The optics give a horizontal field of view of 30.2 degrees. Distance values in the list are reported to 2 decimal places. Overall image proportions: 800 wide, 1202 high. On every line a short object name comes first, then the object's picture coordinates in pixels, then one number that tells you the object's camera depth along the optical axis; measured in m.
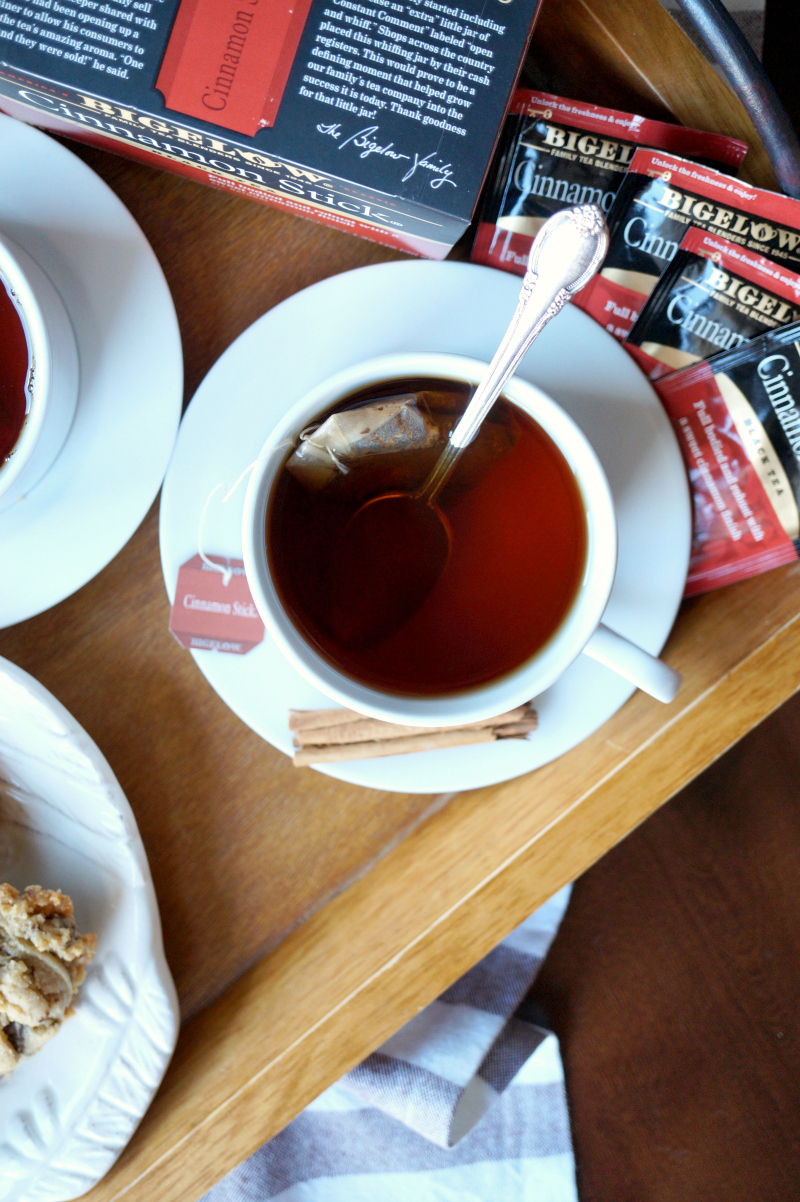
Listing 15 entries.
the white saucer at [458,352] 0.44
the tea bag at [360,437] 0.42
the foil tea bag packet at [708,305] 0.44
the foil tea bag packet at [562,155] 0.44
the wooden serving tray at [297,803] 0.46
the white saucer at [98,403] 0.44
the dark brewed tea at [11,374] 0.42
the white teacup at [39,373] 0.41
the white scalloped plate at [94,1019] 0.45
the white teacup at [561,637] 0.41
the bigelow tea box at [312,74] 0.40
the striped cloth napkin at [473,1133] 0.59
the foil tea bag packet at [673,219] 0.44
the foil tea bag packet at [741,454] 0.45
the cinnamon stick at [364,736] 0.44
